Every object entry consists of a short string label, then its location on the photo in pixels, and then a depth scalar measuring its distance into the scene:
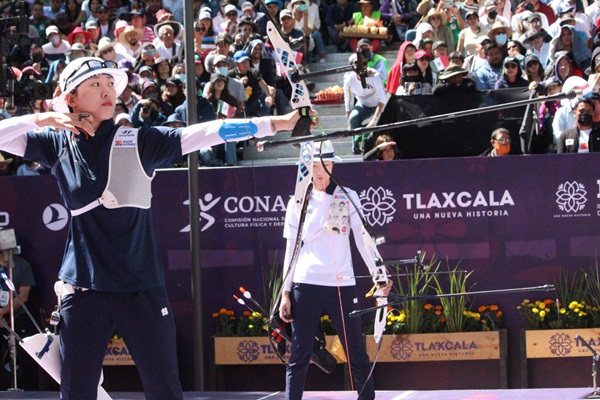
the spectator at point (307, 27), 13.76
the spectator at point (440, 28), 13.12
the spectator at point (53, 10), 16.16
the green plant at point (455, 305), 8.84
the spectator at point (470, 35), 12.95
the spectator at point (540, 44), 12.27
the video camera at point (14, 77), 9.23
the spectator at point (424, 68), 11.53
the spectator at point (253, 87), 11.66
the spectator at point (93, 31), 15.21
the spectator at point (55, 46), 14.84
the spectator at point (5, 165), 10.63
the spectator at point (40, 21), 15.80
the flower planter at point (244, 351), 9.05
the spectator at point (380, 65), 12.51
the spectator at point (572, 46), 11.78
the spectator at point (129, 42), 14.44
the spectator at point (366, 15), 14.02
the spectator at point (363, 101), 10.77
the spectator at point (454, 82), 10.66
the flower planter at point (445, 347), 8.82
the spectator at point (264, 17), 14.04
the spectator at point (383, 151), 9.65
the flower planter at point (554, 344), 8.66
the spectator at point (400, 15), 14.05
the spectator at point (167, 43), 13.90
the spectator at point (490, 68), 11.49
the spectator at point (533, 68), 10.99
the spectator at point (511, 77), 11.03
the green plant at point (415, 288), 8.87
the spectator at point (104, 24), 15.62
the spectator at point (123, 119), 10.88
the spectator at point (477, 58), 11.87
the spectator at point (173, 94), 11.66
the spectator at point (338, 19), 14.30
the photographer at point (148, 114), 11.31
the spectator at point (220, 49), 12.65
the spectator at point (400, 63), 11.76
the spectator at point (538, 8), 13.40
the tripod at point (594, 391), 7.06
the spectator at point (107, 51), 14.05
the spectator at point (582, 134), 9.37
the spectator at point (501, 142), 9.52
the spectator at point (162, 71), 12.77
